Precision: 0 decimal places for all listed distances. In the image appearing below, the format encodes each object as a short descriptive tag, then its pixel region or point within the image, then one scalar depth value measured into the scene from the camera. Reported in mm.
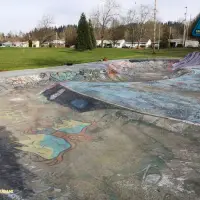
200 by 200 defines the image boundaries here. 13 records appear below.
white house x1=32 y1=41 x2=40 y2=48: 94688
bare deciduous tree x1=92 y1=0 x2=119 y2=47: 79625
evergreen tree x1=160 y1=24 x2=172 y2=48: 80250
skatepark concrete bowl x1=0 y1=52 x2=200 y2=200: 6117
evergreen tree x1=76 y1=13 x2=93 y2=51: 43250
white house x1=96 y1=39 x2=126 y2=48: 109375
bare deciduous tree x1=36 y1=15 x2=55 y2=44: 93688
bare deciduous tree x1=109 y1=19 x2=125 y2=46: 95000
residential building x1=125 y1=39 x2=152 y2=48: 115925
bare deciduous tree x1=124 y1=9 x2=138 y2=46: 92125
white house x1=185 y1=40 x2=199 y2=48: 87344
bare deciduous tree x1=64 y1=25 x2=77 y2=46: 84950
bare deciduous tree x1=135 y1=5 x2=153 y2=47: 85625
